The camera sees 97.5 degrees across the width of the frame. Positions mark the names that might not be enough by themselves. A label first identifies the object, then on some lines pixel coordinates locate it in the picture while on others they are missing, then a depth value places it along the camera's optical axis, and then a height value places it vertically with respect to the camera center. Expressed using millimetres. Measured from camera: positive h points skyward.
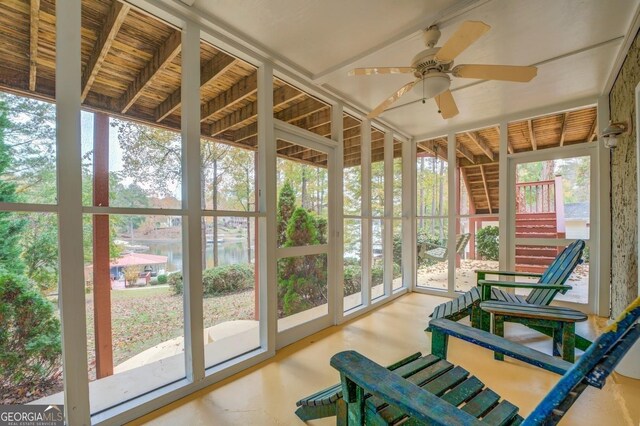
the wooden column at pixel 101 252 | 1763 -263
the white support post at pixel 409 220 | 4902 -227
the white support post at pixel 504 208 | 4105 -31
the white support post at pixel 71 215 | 1562 -19
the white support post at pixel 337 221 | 3395 -156
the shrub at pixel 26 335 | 1476 -675
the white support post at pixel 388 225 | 4383 -275
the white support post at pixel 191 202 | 2072 +59
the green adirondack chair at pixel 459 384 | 793 -679
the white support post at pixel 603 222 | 3418 -212
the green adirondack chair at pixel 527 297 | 2718 -905
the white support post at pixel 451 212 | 4555 -89
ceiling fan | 1756 +928
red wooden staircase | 3875 -190
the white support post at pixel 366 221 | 3840 -182
